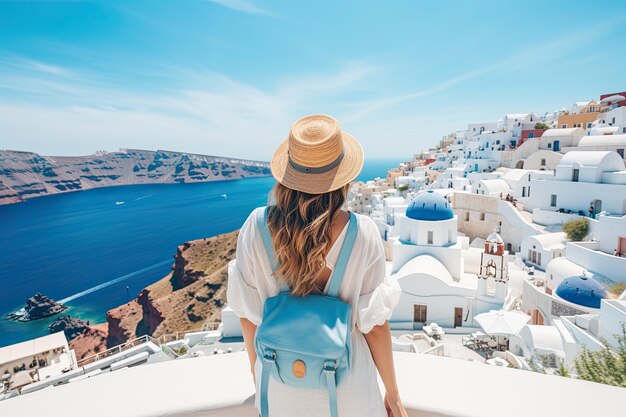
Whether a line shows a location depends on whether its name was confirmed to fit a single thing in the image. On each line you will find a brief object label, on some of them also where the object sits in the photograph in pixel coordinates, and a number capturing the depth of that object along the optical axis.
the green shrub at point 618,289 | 12.53
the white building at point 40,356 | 19.50
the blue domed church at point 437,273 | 12.82
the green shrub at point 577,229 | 17.08
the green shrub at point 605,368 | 2.79
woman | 1.30
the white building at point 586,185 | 17.95
